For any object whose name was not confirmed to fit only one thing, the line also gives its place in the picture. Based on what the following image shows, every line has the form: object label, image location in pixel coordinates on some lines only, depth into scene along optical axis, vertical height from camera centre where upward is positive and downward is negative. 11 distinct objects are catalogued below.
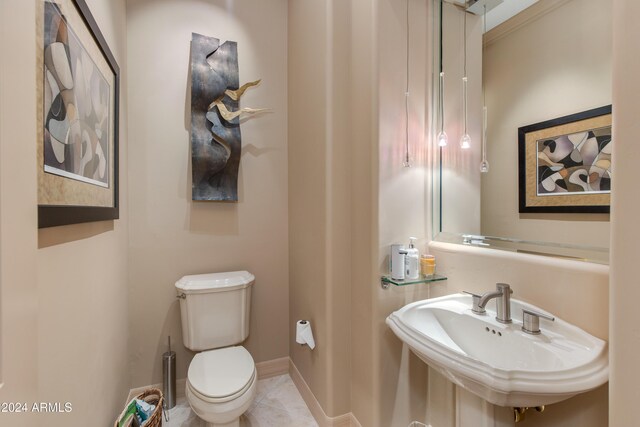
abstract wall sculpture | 1.93 +0.65
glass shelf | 1.32 -0.33
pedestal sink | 0.75 -0.45
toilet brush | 1.80 -1.08
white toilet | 1.39 -0.81
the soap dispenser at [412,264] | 1.36 -0.26
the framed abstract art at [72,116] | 0.77 +0.32
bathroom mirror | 0.94 +0.44
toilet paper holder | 1.68 -0.74
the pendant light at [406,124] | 1.42 +0.44
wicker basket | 1.30 -0.98
